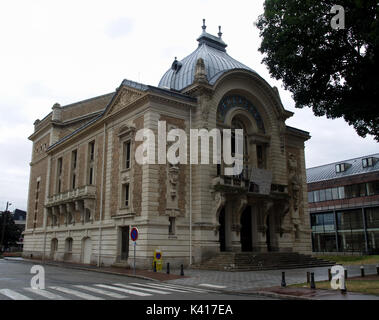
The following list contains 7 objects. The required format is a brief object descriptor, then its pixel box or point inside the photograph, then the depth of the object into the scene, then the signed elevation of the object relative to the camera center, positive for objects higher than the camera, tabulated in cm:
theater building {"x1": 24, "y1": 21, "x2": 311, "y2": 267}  2683 +446
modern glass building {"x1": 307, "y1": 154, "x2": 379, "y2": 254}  5469 +486
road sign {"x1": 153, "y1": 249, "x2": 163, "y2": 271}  2377 -126
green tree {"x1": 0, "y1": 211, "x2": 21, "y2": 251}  6421 +128
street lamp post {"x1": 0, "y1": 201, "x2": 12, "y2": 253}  5887 +323
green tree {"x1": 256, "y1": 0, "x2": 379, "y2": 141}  1945 +988
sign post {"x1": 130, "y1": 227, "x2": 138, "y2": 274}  2145 +33
